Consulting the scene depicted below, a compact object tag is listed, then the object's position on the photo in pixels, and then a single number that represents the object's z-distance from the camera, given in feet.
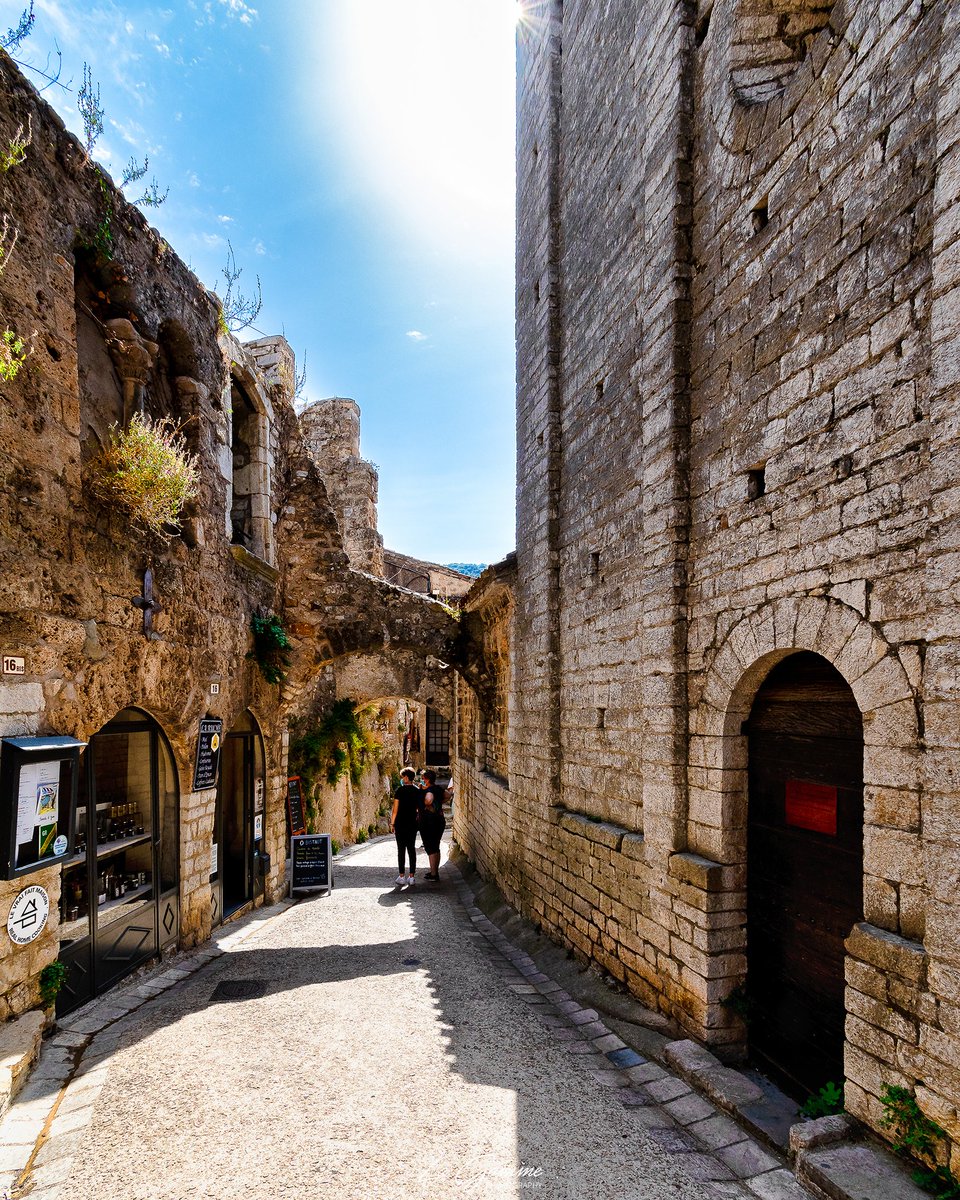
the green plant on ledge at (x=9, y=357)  11.91
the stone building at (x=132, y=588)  12.95
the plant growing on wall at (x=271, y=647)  25.21
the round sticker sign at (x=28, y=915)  12.14
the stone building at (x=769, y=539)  8.61
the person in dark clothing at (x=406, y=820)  32.12
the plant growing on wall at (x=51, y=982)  12.93
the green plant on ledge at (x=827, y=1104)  9.95
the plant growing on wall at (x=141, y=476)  14.94
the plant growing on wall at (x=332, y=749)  42.24
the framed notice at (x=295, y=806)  38.32
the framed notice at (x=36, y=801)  11.93
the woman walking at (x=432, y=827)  33.40
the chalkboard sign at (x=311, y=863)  28.48
